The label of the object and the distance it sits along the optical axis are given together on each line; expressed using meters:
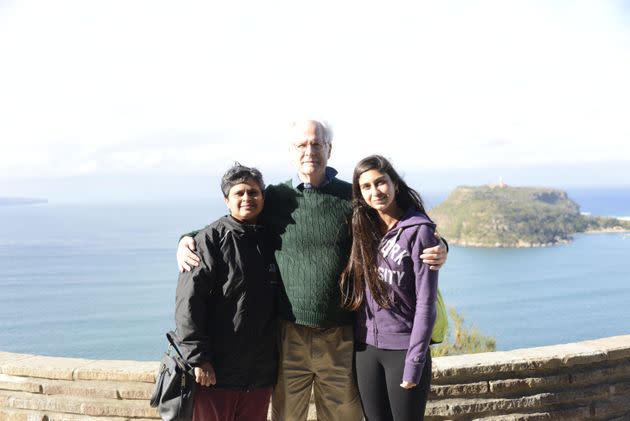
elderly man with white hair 2.25
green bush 5.16
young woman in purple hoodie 2.06
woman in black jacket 2.07
